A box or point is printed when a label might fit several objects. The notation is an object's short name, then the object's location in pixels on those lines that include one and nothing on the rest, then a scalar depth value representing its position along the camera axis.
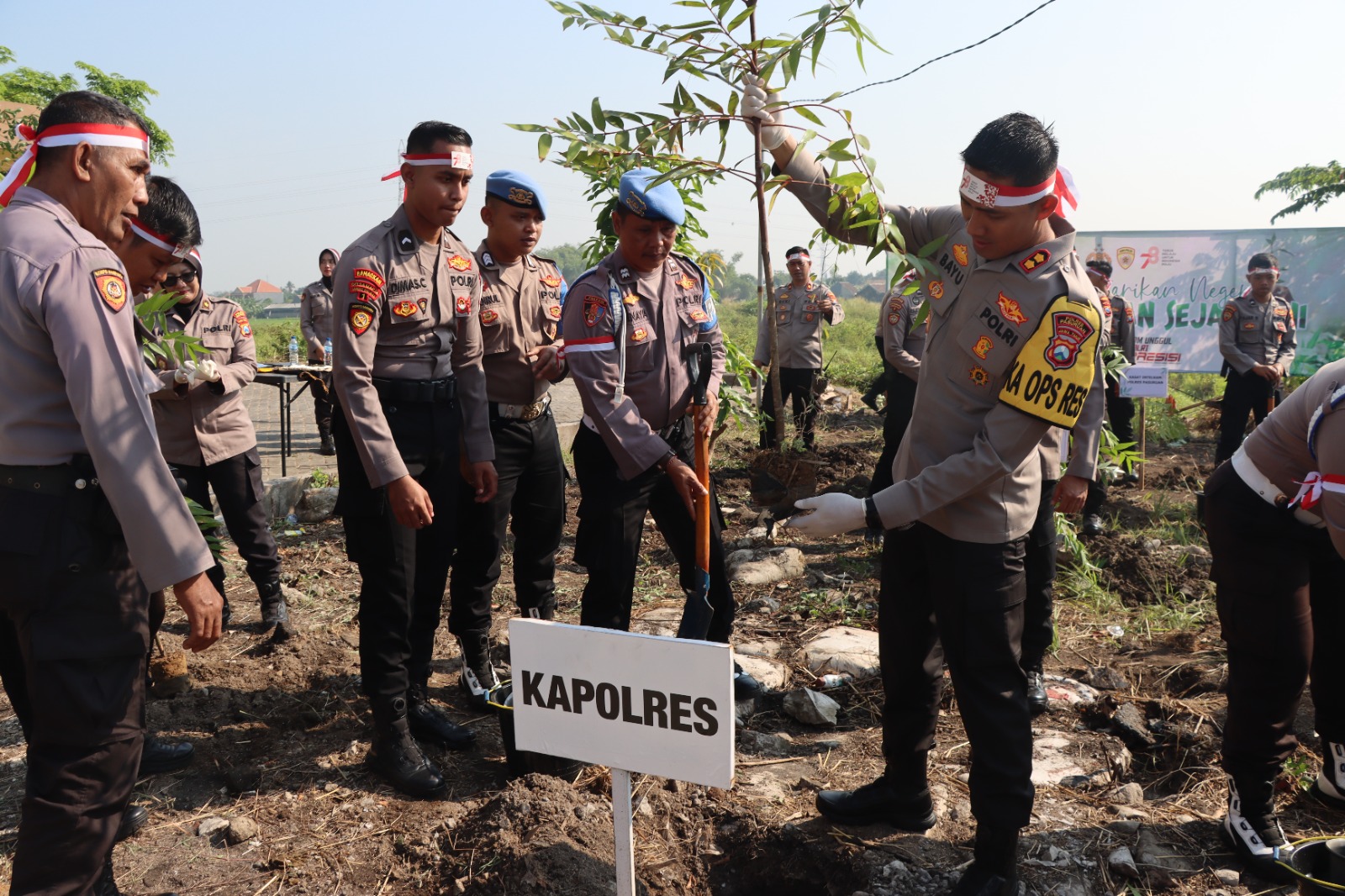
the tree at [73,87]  17.16
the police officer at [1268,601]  2.71
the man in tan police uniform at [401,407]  3.10
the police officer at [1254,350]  8.75
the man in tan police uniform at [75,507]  1.96
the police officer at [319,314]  9.06
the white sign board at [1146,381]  8.57
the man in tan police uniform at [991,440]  2.40
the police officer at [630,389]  3.37
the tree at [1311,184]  18.48
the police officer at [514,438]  3.89
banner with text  10.18
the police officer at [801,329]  10.08
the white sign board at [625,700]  2.08
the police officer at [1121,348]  8.15
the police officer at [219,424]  4.52
